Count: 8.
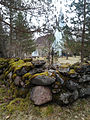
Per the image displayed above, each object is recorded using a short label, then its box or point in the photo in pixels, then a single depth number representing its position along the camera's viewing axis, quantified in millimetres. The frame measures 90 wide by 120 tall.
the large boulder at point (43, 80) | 1922
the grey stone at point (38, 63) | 2538
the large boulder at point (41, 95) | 1837
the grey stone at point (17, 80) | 2371
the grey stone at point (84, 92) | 2170
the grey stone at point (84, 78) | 2243
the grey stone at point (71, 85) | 2053
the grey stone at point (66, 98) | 1860
